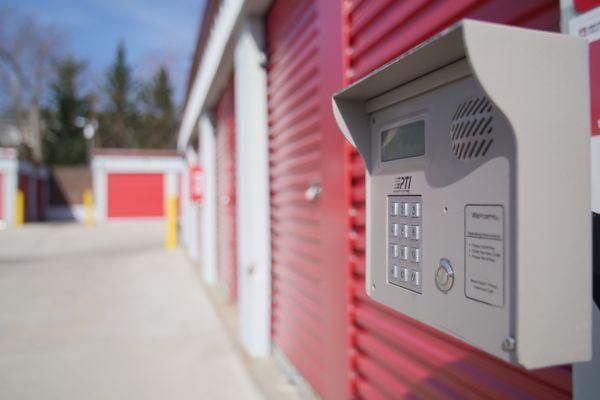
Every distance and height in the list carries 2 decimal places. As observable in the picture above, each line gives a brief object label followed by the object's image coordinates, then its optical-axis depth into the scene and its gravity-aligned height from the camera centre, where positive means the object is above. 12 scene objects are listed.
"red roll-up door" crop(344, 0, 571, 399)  1.45 -0.53
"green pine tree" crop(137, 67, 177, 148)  49.34 +9.18
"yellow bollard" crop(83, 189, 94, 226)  23.25 -0.36
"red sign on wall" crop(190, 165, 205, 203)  9.21 +0.35
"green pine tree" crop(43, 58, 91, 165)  43.56 +7.78
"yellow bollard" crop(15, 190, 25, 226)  21.78 -0.41
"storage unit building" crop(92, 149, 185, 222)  26.14 +1.09
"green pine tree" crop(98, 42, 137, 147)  48.78 +9.29
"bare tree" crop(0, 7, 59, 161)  32.38 +7.91
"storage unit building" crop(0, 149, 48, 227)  21.94 +0.77
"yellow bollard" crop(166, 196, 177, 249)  13.52 -0.61
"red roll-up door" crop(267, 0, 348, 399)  2.81 +0.05
